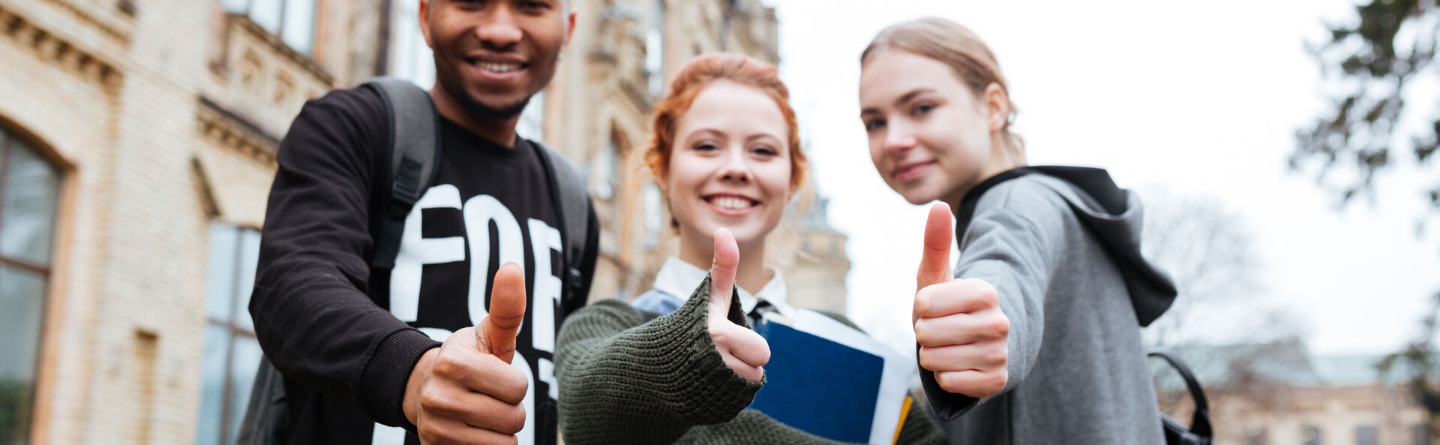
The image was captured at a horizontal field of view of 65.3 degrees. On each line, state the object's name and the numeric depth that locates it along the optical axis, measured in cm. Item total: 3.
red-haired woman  162
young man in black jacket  147
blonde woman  155
